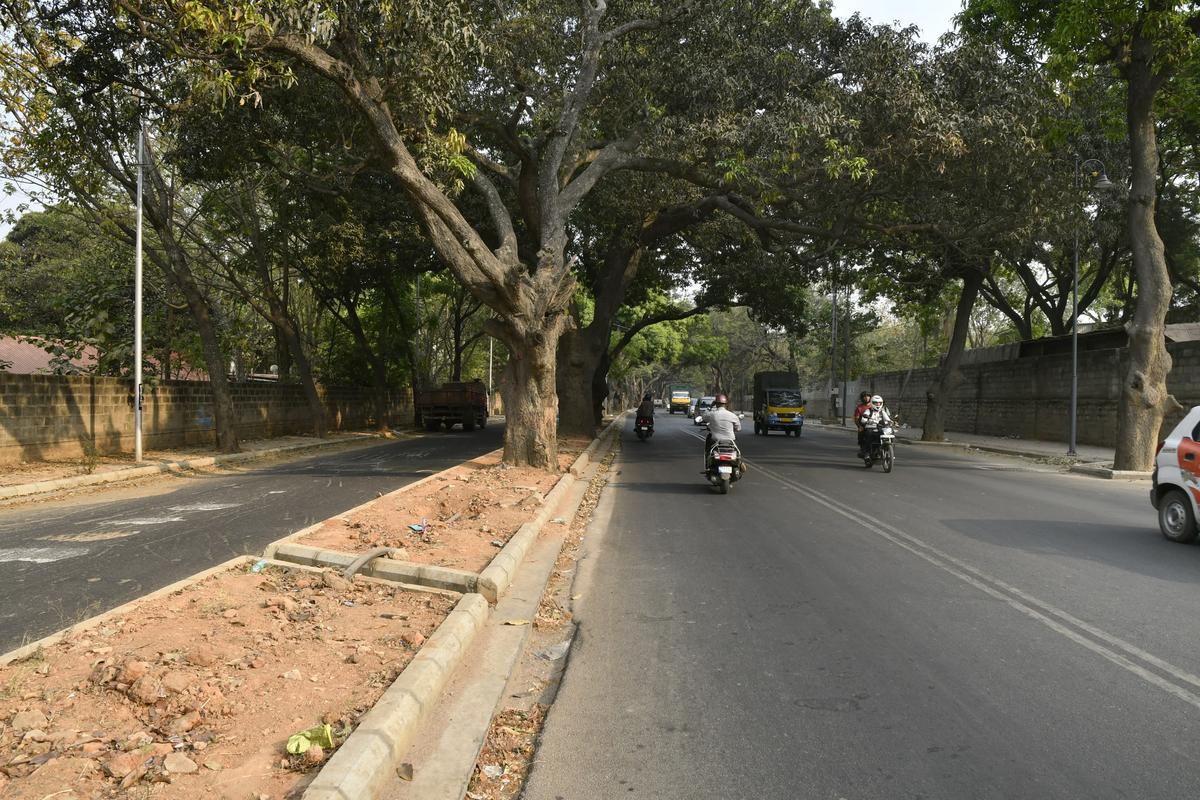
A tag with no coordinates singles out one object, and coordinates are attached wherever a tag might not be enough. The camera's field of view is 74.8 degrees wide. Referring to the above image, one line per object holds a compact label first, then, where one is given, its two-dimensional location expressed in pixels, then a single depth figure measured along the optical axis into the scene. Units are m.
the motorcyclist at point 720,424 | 12.46
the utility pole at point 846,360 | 41.94
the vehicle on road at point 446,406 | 32.69
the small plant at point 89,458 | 13.73
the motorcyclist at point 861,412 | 16.80
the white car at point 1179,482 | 8.00
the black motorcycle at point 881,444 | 16.17
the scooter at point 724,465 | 12.30
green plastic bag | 3.19
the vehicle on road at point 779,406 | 31.11
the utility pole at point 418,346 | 33.16
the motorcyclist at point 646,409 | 27.55
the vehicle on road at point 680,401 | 72.75
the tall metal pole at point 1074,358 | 20.17
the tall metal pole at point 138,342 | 15.28
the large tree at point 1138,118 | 15.31
